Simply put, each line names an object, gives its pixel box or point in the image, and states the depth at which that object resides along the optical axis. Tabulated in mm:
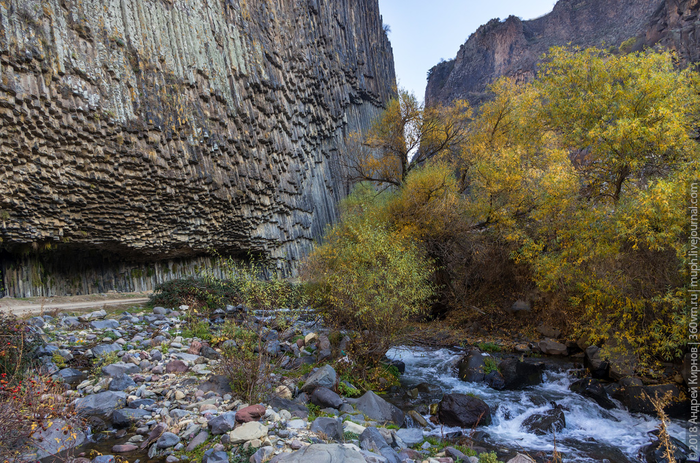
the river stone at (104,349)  6922
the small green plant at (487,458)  4627
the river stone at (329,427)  4781
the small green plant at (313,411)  5550
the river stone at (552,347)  10641
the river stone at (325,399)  6074
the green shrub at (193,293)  11414
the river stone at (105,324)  8516
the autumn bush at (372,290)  7949
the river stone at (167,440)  4430
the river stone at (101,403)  5108
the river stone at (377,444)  4474
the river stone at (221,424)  4617
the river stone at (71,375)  5980
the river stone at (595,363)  8648
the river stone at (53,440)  4023
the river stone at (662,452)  5457
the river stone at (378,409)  6164
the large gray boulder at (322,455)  3738
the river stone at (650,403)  6898
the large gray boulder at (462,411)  6527
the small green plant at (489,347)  11234
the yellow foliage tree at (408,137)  17500
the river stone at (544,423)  6594
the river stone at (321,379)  6477
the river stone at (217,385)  5824
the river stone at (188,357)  7165
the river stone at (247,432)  4363
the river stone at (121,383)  5824
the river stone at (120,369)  6176
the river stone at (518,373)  8500
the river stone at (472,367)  8883
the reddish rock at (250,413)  4844
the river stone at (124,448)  4375
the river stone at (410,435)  5383
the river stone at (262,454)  3979
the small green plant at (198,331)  8641
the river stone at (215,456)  4031
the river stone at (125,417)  4965
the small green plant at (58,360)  6354
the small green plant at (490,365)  8930
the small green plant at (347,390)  6945
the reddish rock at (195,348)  7686
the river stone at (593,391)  7491
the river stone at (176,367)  6645
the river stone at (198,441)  4414
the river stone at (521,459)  4438
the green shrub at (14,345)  5293
